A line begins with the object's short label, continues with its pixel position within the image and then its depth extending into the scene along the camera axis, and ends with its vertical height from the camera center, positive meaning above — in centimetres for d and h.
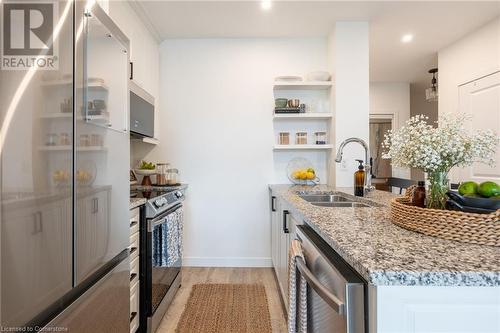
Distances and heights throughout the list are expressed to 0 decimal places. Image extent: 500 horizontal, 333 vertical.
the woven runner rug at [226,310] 215 -114
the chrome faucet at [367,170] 232 -3
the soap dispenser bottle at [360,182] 222 -11
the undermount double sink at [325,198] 235 -26
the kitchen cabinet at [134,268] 183 -64
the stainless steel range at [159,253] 198 -63
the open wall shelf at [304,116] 327 +56
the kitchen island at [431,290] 65 -27
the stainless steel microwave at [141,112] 234 +47
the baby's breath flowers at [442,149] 99 +6
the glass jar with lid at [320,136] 346 +36
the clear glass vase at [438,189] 106 -8
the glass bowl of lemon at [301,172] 327 -6
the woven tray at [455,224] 86 -18
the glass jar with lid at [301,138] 344 +33
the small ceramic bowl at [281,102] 334 +72
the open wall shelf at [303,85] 326 +91
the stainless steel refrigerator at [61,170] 81 -1
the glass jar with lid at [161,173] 320 -6
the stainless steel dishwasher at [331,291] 73 -34
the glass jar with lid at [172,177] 325 -11
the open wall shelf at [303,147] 328 +22
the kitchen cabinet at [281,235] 203 -57
